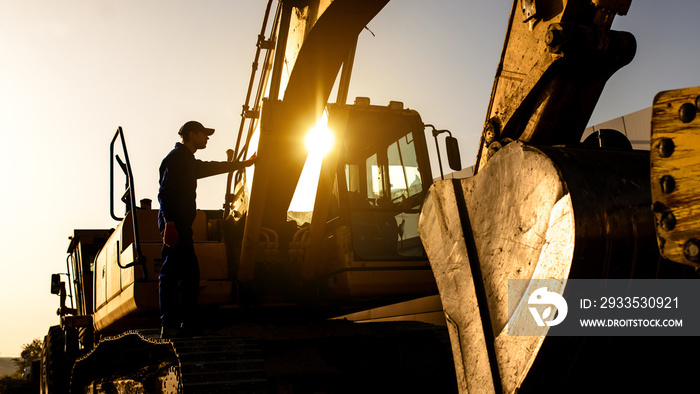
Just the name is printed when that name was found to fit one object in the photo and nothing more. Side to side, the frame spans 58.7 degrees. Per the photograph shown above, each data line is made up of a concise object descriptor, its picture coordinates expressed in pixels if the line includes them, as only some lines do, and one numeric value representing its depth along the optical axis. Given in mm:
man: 4309
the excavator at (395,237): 1892
